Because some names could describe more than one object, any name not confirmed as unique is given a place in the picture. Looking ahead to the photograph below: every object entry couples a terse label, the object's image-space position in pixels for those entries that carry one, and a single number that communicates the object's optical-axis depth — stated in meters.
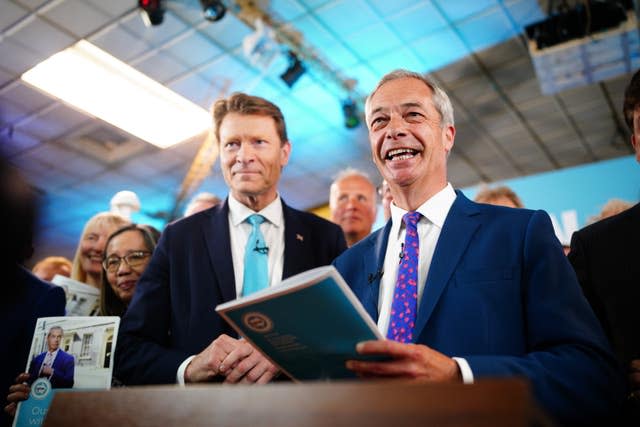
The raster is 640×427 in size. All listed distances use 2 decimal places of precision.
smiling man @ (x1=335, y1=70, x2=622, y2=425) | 1.16
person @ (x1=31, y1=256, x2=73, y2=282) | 4.10
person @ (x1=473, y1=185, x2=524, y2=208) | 3.23
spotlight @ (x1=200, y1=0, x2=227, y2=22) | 4.76
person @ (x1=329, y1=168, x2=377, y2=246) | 3.79
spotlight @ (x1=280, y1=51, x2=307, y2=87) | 5.71
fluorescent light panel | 5.84
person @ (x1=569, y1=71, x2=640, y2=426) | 1.53
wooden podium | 0.57
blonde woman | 3.10
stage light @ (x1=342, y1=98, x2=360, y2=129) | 6.46
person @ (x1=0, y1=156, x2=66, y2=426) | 1.73
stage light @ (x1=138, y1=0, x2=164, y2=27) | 4.67
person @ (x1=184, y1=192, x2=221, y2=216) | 3.89
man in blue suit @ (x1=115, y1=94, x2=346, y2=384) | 1.68
